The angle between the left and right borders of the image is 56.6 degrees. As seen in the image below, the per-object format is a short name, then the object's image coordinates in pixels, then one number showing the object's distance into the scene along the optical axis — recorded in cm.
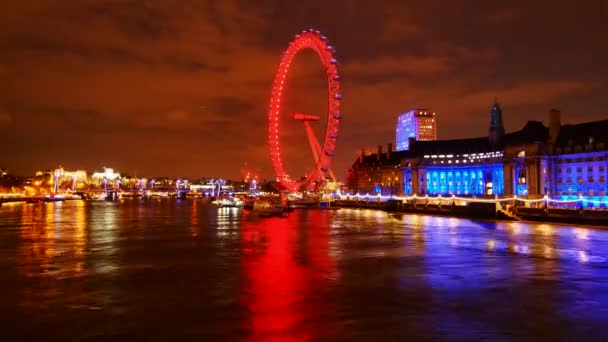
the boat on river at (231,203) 13639
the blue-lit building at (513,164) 12088
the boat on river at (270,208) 8336
